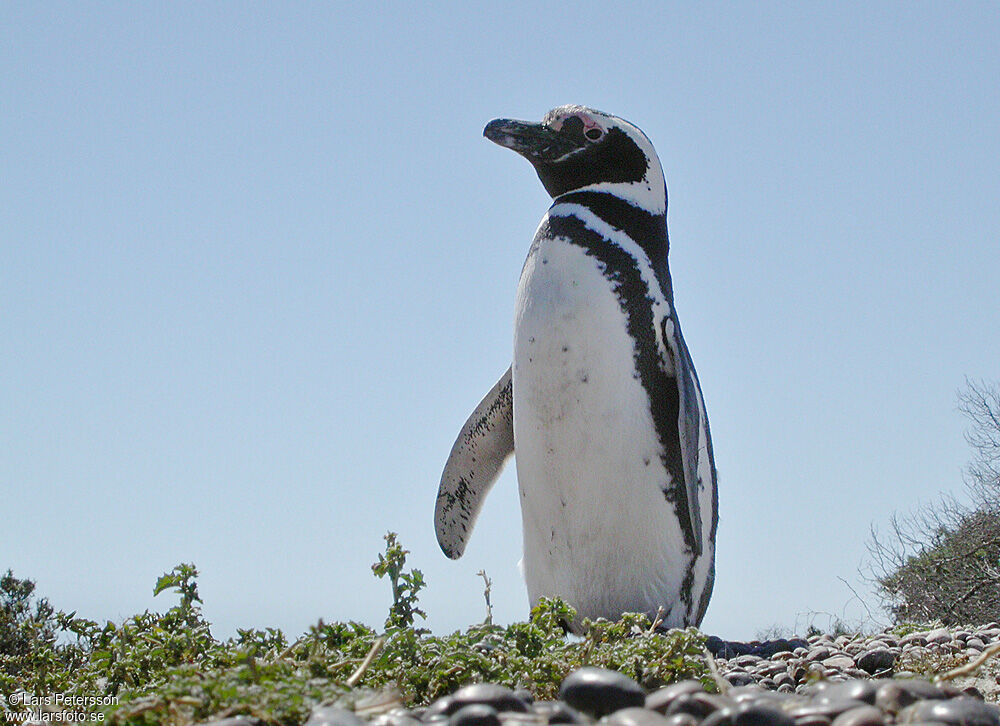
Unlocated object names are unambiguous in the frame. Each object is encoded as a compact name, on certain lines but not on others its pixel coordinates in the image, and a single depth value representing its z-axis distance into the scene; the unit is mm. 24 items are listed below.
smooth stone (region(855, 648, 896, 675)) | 1895
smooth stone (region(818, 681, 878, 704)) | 1240
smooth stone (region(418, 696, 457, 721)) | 1258
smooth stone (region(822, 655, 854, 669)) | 1892
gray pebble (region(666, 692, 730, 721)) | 1244
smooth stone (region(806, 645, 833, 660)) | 1954
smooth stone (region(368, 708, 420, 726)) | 1186
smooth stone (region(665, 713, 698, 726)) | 1125
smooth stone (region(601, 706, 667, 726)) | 1101
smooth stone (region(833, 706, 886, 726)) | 1118
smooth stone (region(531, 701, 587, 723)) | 1181
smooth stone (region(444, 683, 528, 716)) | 1247
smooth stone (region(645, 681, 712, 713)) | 1279
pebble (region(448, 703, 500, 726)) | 1168
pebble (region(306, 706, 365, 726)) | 1135
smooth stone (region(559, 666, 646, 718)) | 1288
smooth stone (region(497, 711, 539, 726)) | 1170
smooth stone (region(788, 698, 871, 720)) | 1185
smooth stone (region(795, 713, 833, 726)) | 1167
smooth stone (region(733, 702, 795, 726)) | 1137
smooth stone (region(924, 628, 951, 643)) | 2054
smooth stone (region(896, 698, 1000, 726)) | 1172
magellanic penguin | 2079
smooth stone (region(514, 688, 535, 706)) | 1280
